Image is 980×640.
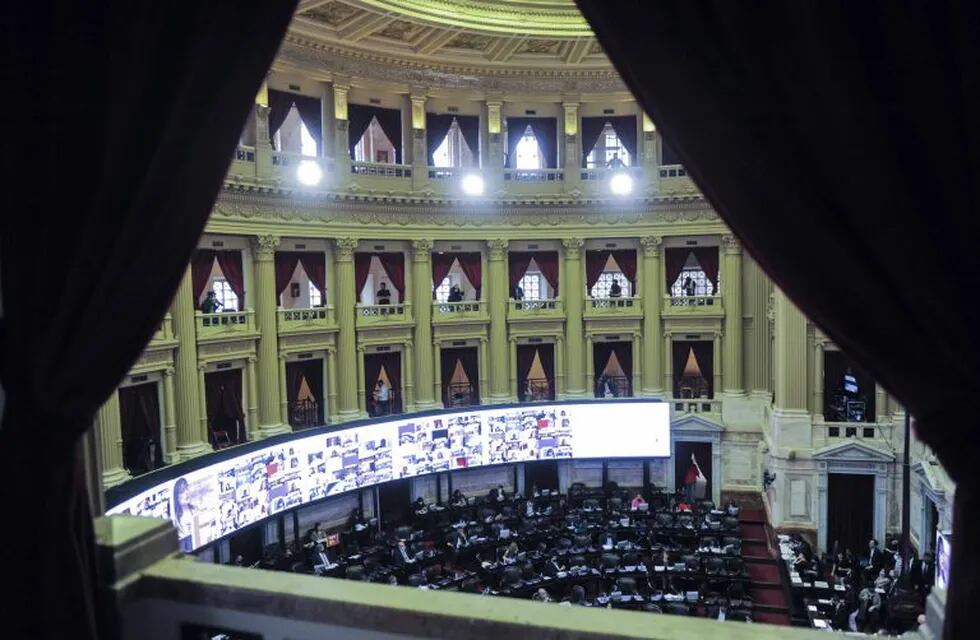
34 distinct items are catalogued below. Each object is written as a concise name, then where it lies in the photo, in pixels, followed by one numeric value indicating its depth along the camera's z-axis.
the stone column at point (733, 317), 20.97
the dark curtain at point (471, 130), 20.95
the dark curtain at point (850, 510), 16.97
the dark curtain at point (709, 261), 21.48
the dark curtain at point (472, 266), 21.20
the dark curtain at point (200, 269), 15.86
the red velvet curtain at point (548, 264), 21.72
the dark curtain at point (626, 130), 21.73
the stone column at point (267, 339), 17.09
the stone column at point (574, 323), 21.61
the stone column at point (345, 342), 18.80
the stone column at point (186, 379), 15.09
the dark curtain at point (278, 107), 17.47
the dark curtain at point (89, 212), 3.05
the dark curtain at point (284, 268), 17.88
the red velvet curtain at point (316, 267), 18.52
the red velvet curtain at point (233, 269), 16.62
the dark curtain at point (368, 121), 19.19
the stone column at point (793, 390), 17.36
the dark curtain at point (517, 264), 21.69
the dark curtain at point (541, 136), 21.45
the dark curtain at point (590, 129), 21.78
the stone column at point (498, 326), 21.12
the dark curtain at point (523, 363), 21.67
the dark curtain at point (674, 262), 21.83
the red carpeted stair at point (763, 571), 14.75
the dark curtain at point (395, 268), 20.14
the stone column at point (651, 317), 21.47
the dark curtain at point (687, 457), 21.06
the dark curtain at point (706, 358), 21.52
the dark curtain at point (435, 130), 20.50
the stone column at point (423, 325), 20.23
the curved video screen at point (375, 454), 12.75
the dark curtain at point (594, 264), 22.06
